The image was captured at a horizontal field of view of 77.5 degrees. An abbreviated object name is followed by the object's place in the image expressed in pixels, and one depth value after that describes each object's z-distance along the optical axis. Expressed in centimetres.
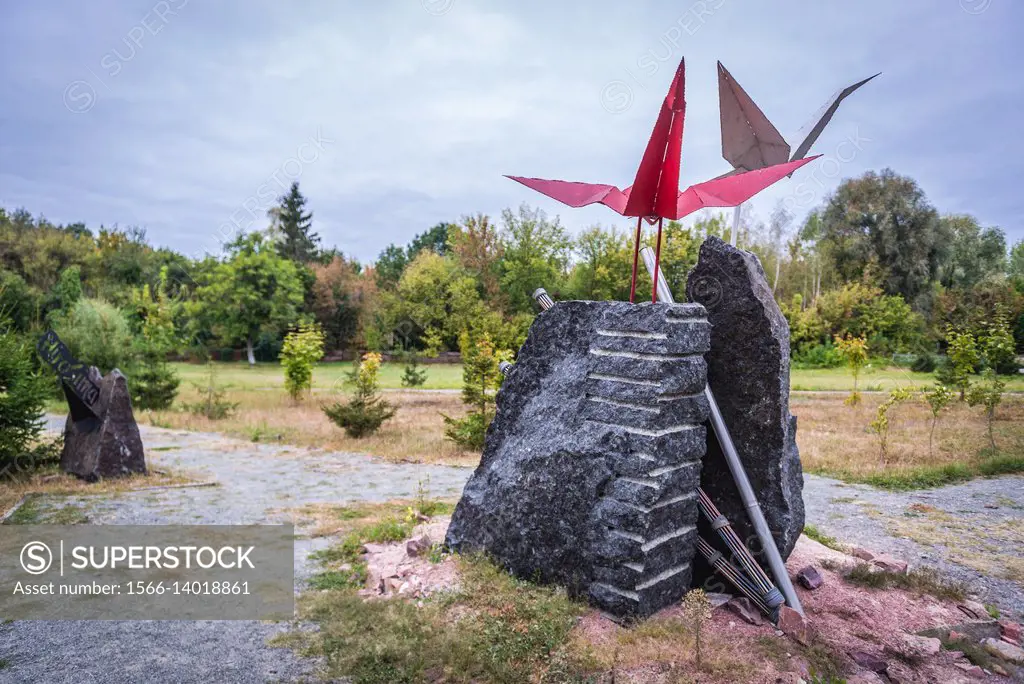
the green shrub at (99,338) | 1550
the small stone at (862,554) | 521
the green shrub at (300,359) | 1606
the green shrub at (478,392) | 1054
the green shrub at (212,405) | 1502
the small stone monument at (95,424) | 816
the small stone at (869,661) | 350
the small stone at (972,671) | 348
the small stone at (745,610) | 392
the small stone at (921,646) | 363
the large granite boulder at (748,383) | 424
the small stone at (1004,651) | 370
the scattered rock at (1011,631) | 405
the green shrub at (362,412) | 1201
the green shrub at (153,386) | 1567
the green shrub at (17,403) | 798
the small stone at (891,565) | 493
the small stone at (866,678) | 336
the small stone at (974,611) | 429
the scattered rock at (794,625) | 370
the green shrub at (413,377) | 1633
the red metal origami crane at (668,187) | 351
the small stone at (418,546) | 511
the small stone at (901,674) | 338
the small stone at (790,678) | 324
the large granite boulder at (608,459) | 384
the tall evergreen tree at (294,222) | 4059
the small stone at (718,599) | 407
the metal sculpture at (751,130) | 442
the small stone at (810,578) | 446
